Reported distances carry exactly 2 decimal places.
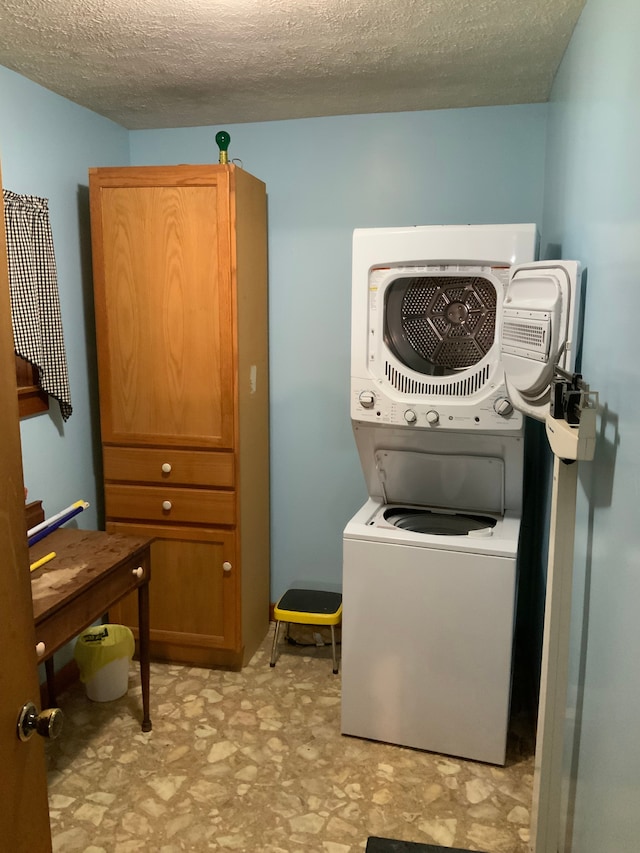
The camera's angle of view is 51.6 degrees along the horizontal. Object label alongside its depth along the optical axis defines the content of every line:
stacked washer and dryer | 2.18
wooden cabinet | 2.56
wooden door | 0.96
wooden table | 1.87
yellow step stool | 2.82
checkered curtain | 2.33
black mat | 1.79
